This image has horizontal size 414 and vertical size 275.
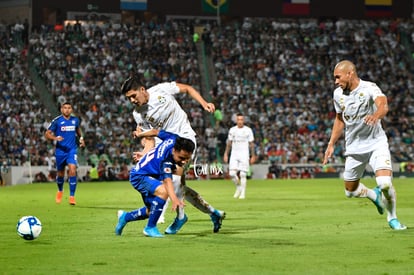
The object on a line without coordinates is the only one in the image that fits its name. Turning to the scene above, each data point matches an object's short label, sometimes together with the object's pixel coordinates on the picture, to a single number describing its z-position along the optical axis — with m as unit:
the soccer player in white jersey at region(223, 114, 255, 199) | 29.80
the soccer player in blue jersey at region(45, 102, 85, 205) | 25.02
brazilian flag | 62.41
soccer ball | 13.12
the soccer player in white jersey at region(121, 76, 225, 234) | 14.34
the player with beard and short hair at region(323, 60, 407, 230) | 14.26
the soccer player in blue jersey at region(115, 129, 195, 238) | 12.94
